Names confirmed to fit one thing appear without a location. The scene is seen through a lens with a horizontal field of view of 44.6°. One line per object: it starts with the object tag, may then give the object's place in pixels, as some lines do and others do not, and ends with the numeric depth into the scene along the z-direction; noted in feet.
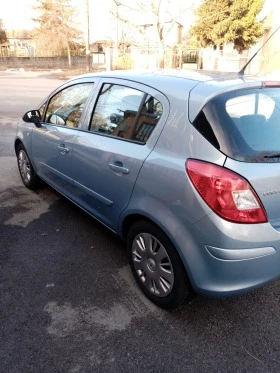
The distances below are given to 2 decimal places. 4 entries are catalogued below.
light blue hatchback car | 6.53
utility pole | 86.91
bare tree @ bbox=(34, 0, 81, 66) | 128.98
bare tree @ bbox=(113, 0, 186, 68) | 69.62
